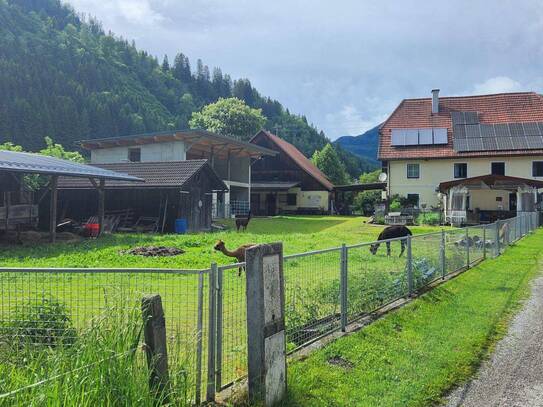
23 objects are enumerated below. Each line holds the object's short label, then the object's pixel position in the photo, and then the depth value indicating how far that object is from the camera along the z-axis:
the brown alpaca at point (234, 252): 10.71
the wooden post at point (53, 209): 18.75
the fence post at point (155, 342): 3.56
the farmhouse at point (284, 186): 51.69
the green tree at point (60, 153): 43.56
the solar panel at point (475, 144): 40.84
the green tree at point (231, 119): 72.00
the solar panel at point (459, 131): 42.66
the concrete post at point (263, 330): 4.18
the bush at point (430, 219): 32.03
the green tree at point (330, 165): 75.43
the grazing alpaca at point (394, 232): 15.27
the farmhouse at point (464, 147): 39.22
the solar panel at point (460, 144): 41.28
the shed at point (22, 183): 17.56
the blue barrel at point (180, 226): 24.23
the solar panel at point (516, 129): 40.94
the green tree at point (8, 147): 38.97
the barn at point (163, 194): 24.86
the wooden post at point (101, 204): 21.56
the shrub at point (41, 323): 4.19
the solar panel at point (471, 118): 44.09
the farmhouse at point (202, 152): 36.03
